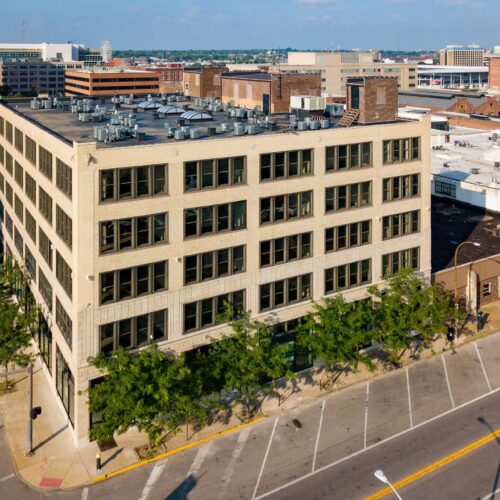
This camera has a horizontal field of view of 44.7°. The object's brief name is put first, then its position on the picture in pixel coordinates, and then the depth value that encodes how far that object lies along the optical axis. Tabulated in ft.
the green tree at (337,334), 134.00
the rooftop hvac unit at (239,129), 141.59
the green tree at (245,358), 122.72
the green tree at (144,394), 110.32
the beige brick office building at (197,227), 117.91
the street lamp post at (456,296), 176.32
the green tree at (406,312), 143.33
